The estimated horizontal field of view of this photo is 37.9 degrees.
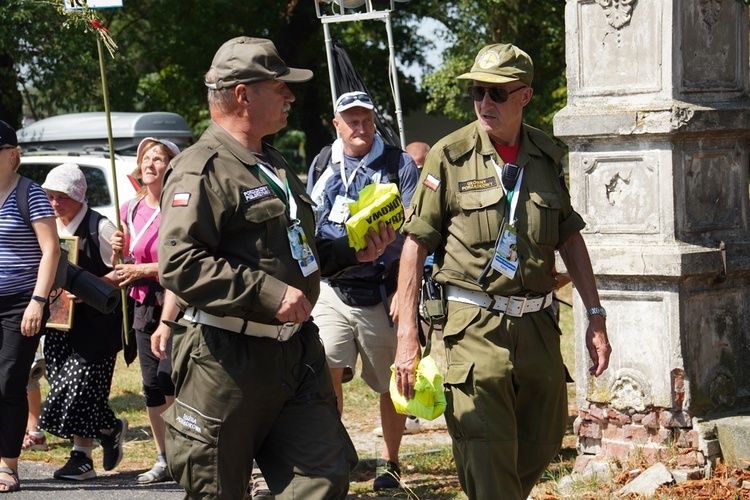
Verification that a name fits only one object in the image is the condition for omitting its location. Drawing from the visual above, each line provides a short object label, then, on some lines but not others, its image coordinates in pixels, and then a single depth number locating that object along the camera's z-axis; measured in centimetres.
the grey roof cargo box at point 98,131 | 1599
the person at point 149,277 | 652
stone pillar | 569
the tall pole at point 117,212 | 614
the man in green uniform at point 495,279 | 445
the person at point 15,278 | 635
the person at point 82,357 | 695
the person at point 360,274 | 621
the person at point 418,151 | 898
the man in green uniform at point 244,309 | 369
